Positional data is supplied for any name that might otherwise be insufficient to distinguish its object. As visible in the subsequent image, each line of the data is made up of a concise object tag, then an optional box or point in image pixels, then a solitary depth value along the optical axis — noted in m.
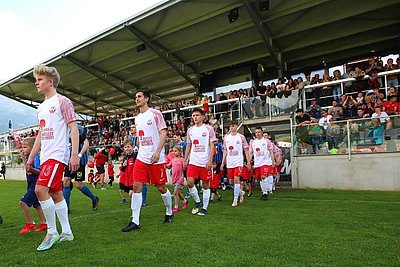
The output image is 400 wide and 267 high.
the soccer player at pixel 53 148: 4.80
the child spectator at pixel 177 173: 8.71
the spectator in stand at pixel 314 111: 14.76
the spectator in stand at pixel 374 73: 13.98
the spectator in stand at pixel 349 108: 13.64
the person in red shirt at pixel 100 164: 16.86
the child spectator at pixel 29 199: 6.16
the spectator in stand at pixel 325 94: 15.01
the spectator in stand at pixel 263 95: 16.27
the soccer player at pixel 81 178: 7.28
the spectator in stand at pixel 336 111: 13.87
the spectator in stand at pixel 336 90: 14.76
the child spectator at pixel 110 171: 19.09
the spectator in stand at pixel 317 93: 15.24
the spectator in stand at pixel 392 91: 13.38
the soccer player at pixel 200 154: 8.02
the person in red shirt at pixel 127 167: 9.38
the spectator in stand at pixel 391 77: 13.84
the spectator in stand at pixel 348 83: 14.51
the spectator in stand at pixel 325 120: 13.46
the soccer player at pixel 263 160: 10.98
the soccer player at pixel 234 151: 9.67
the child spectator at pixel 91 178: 20.34
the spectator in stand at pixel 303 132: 13.95
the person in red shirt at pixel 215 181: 10.86
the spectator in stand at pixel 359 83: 14.20
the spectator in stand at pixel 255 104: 16.48
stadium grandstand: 13.20
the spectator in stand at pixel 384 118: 12.18
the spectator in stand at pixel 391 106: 12.41
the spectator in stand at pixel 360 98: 13.76
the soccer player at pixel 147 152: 6.15
